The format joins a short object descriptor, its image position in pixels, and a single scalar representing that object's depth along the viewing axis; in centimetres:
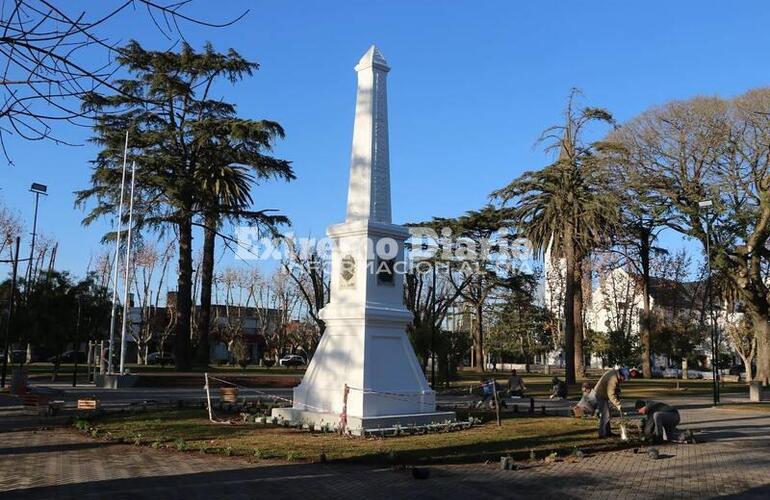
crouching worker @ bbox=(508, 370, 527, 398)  2700
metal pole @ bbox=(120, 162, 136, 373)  3189
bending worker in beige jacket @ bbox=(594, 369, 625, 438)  1428
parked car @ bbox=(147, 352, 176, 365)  6047
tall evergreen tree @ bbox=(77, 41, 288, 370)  3484
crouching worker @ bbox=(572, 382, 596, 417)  1802
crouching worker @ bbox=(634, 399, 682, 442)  1392
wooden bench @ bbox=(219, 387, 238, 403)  2025
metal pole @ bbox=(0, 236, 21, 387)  2898
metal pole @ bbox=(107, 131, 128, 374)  3212
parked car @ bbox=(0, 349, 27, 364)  6684
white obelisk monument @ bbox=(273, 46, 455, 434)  1525
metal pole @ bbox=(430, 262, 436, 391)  3183
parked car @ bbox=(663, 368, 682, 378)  6524
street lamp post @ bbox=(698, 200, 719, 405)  2592
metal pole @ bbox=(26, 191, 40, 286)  3928
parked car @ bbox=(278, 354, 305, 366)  6531
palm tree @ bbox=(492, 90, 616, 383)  3431
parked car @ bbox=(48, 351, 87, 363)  6514
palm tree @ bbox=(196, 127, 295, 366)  3538
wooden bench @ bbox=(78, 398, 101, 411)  1795
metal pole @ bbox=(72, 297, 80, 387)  3282
